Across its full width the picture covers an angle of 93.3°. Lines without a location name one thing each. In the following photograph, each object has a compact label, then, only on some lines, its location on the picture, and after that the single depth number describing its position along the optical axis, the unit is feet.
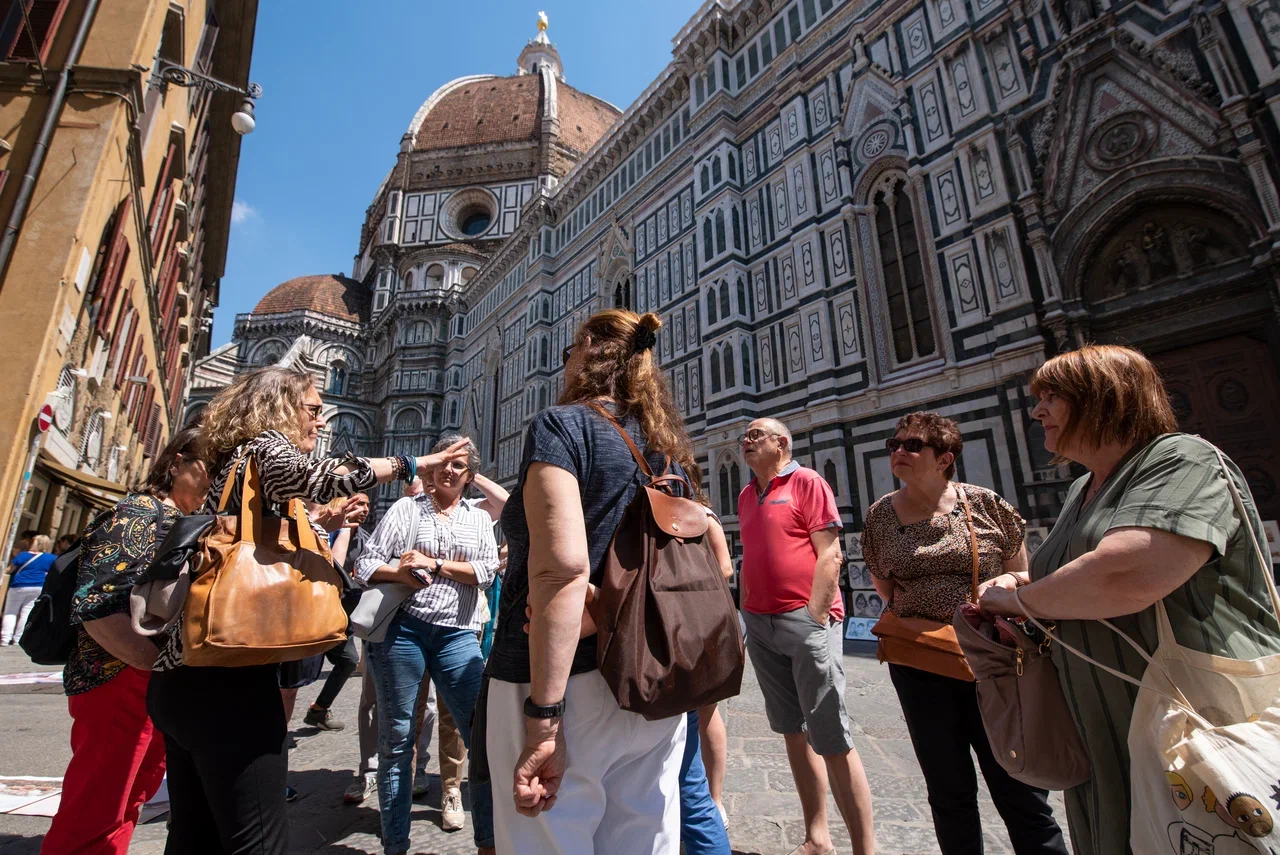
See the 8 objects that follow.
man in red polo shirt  7.68
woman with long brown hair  3.86
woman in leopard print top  6.26
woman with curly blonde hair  4.76
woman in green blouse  3.83
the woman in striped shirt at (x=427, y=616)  7.77
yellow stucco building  21.21
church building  24.23
